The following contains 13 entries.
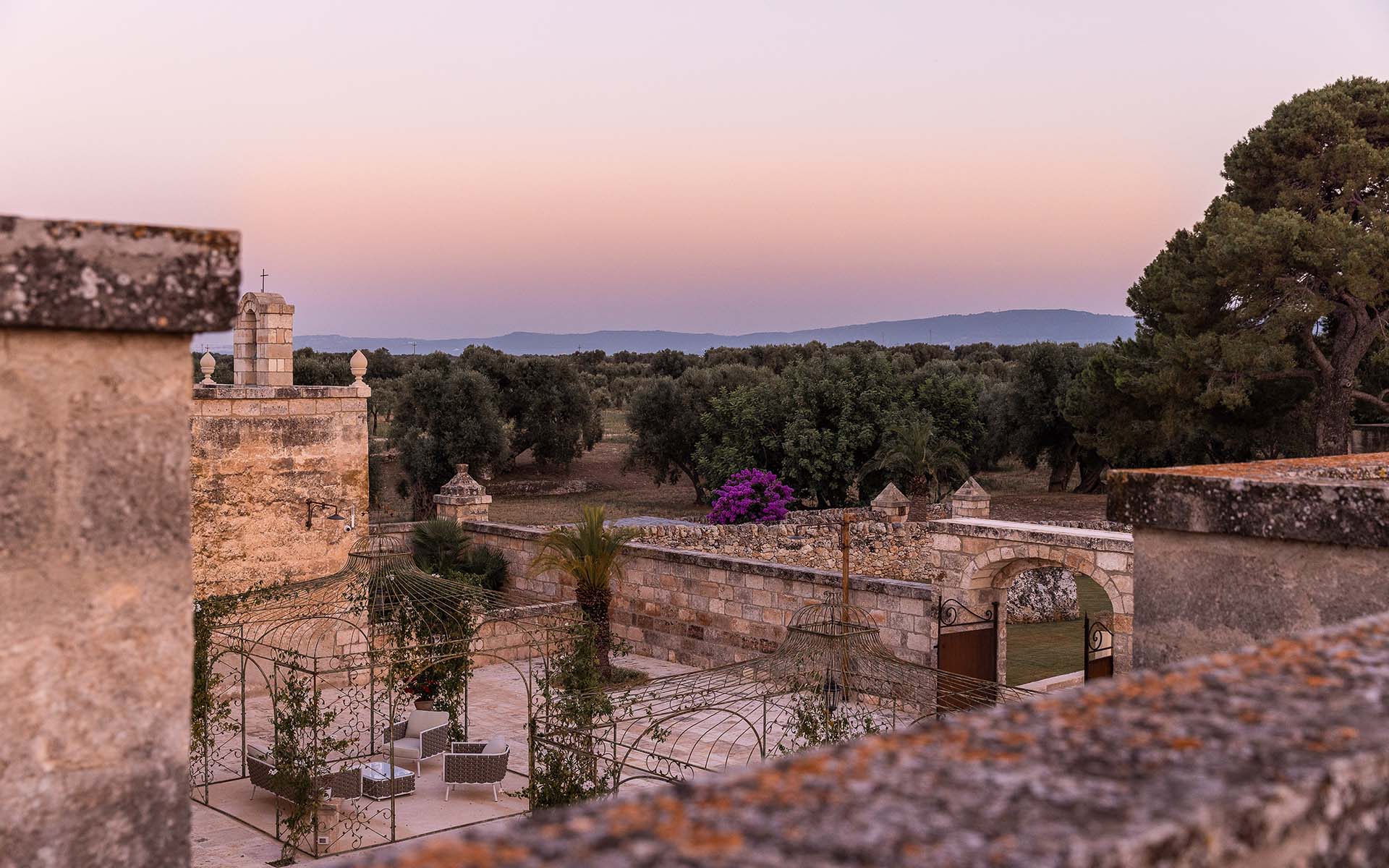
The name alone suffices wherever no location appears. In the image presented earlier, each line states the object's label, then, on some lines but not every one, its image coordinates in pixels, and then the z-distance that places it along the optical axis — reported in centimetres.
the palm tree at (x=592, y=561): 1720
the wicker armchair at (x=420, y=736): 1320
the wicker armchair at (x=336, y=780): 1149
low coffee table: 1177
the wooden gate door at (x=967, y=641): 1395
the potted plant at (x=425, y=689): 1463
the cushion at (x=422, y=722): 1371
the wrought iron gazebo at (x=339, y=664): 1116
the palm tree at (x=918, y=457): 2823
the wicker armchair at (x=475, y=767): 1186
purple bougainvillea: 2658
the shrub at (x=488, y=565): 2025
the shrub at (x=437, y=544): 2048
